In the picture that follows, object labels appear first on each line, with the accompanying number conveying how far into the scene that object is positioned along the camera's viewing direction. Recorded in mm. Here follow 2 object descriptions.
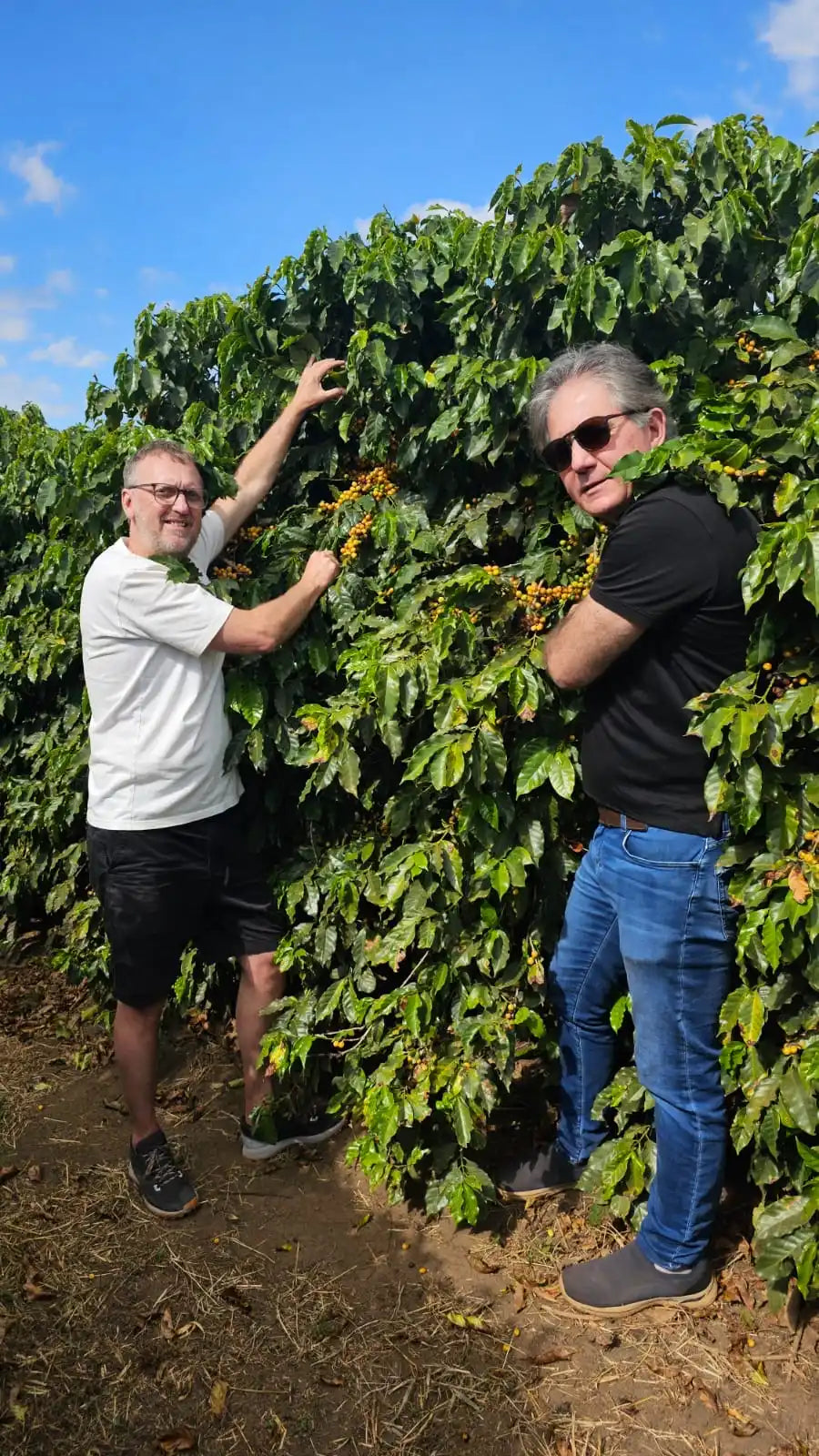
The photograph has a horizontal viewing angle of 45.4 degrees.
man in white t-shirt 2994
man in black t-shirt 2268
